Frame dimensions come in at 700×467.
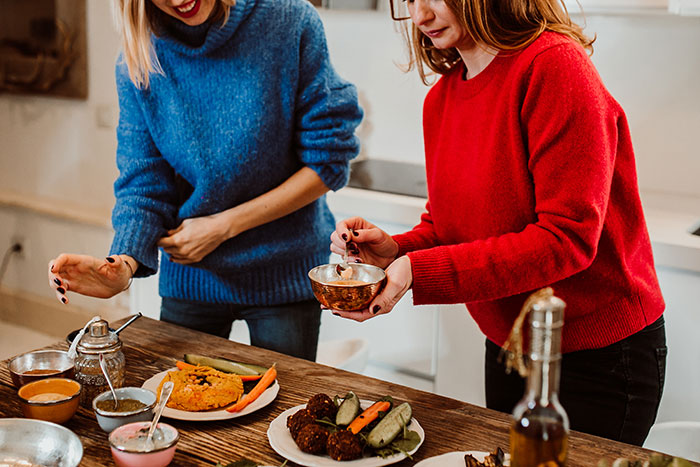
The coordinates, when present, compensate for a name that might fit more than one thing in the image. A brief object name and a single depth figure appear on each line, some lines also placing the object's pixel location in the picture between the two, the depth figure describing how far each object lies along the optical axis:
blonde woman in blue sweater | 1.65
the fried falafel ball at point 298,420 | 1.15
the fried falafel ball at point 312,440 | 1.11
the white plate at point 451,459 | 1.09
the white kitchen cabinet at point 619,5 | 2.15
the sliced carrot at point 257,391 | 1.25
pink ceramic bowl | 1.04
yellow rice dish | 1.25
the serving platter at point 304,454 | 1.09
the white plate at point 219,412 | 1.22
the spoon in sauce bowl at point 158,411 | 1.07
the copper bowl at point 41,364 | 1.27
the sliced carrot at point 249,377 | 1.36
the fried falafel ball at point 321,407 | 1.18
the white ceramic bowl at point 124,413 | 1.14
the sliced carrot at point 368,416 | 1.16
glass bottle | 0.76
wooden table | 1.14
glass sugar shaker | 1.27
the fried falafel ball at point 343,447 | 1.09
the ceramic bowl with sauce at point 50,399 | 1.17
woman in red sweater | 1.21
